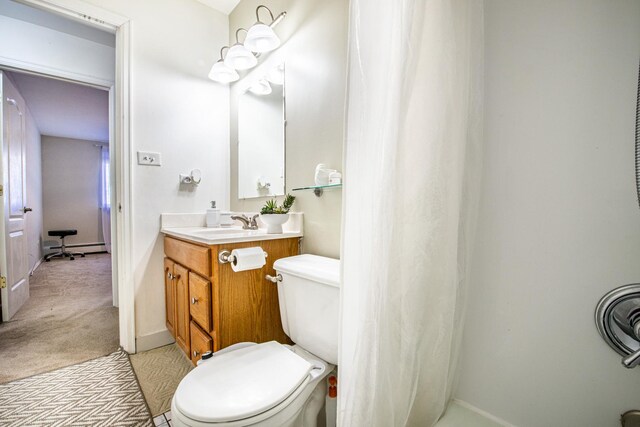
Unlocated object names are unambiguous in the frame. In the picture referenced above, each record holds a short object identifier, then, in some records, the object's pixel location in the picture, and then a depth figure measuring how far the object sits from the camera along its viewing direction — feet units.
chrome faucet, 5.43
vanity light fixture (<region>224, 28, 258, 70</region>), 5.38
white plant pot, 4.45
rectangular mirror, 5.39
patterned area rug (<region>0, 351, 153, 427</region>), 3.74
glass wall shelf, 3.84
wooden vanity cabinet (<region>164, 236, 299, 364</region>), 3.74
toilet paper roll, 3.52
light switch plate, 5.73
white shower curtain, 1.99
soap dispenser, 6.22
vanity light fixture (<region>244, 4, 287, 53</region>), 4.88
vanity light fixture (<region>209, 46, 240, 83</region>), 5.96
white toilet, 2.34
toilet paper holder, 3.65
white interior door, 6.66
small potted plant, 4.46
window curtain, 18.26
